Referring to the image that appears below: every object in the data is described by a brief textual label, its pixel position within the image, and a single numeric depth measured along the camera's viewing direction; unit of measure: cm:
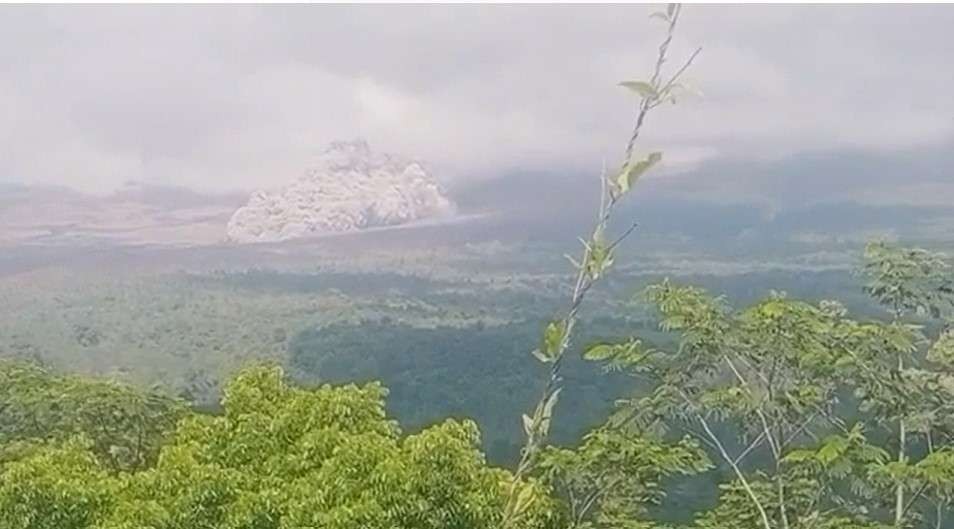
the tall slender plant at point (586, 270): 815
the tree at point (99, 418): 5495
